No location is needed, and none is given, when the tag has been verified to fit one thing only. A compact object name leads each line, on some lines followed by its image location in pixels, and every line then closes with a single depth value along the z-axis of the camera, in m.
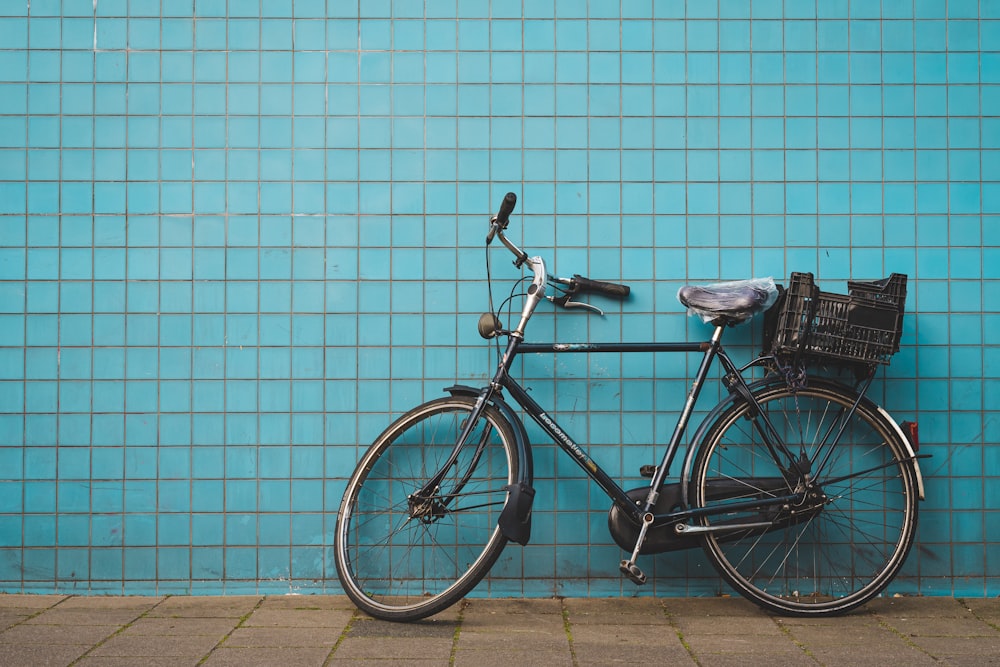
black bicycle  3.49
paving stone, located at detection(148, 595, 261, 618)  3.60
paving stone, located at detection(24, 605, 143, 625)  3.48
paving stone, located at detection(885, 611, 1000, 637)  3.35
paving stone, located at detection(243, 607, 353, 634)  3.46
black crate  3.48
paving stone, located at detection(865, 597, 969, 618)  3.61
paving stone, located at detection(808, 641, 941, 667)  3.02
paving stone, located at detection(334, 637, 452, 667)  3.08
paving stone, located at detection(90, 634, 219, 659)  3.10
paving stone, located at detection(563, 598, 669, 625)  3.53
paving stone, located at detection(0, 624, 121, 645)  3.24
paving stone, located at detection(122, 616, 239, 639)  3.35
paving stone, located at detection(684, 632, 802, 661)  3.14
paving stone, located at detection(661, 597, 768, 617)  3.62
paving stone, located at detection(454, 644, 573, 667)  3.01
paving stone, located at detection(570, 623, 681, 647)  3.25
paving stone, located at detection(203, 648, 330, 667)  3.01
